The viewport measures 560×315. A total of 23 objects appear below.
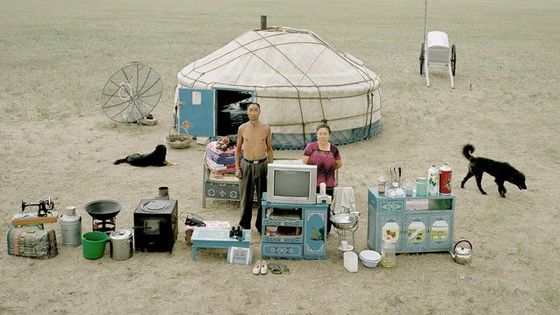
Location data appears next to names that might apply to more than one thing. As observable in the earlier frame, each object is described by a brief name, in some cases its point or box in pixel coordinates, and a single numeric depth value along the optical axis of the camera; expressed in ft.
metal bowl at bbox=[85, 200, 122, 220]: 26.59
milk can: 26.66
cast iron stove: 26.00
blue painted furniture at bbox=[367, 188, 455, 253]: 25.90
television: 25.36
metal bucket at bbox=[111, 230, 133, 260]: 25.52
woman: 26.71
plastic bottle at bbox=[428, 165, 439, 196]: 25.90
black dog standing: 33.04
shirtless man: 27.27
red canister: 25.79
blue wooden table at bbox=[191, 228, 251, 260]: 25.72
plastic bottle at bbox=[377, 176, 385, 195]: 25.94
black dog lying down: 37.86
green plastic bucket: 25.50
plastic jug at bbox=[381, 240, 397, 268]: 25.58
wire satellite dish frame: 48.29
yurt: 42.06
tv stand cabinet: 25.72
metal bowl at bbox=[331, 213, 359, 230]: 25.75
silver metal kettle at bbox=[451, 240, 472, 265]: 25.90
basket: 41.65
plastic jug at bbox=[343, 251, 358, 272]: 25.14
